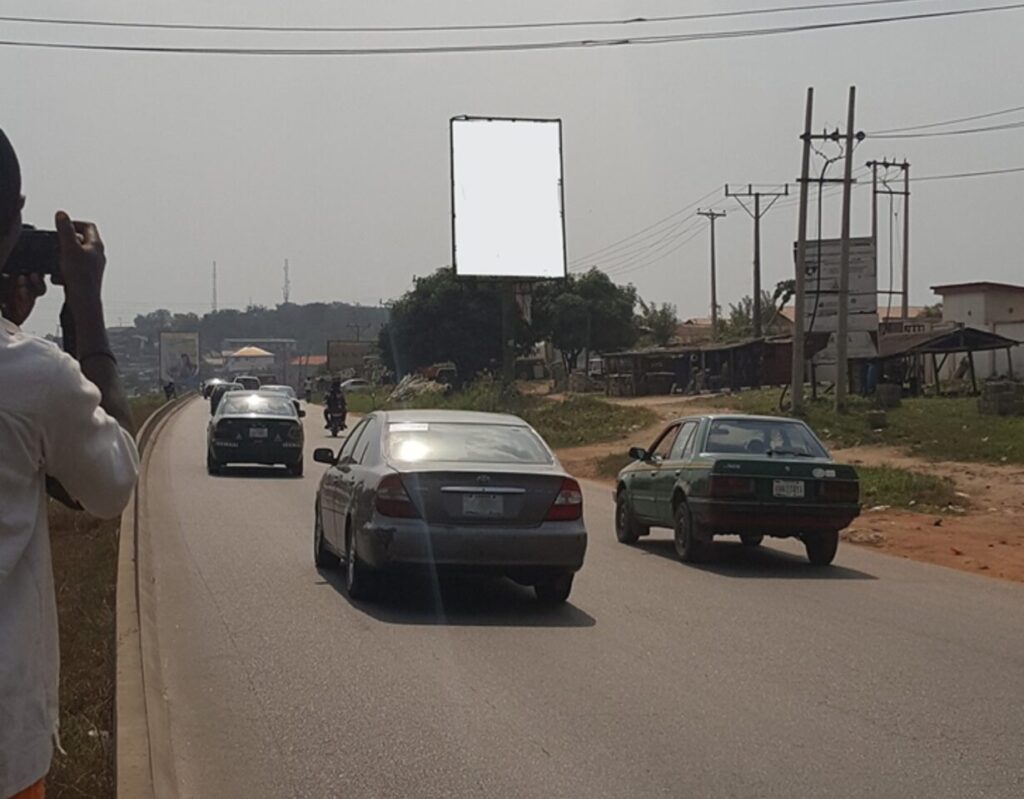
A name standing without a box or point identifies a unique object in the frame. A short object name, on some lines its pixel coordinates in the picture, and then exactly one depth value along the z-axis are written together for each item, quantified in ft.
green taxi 49.93
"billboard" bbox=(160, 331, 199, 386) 398.42
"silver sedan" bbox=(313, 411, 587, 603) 38.27
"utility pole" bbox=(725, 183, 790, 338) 229.66
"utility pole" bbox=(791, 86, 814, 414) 133.18
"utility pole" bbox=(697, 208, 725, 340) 284.45
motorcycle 150.20
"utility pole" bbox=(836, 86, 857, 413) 135.85
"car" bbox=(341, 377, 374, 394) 310.84
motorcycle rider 150.30
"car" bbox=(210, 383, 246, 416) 164.70
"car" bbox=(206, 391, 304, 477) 95.09
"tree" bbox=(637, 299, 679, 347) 320.60
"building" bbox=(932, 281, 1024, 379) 222.89
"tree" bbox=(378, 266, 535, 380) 261.65
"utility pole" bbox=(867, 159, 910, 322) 245.45
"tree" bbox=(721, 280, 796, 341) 264.60
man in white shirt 8.95
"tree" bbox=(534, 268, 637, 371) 279.28
